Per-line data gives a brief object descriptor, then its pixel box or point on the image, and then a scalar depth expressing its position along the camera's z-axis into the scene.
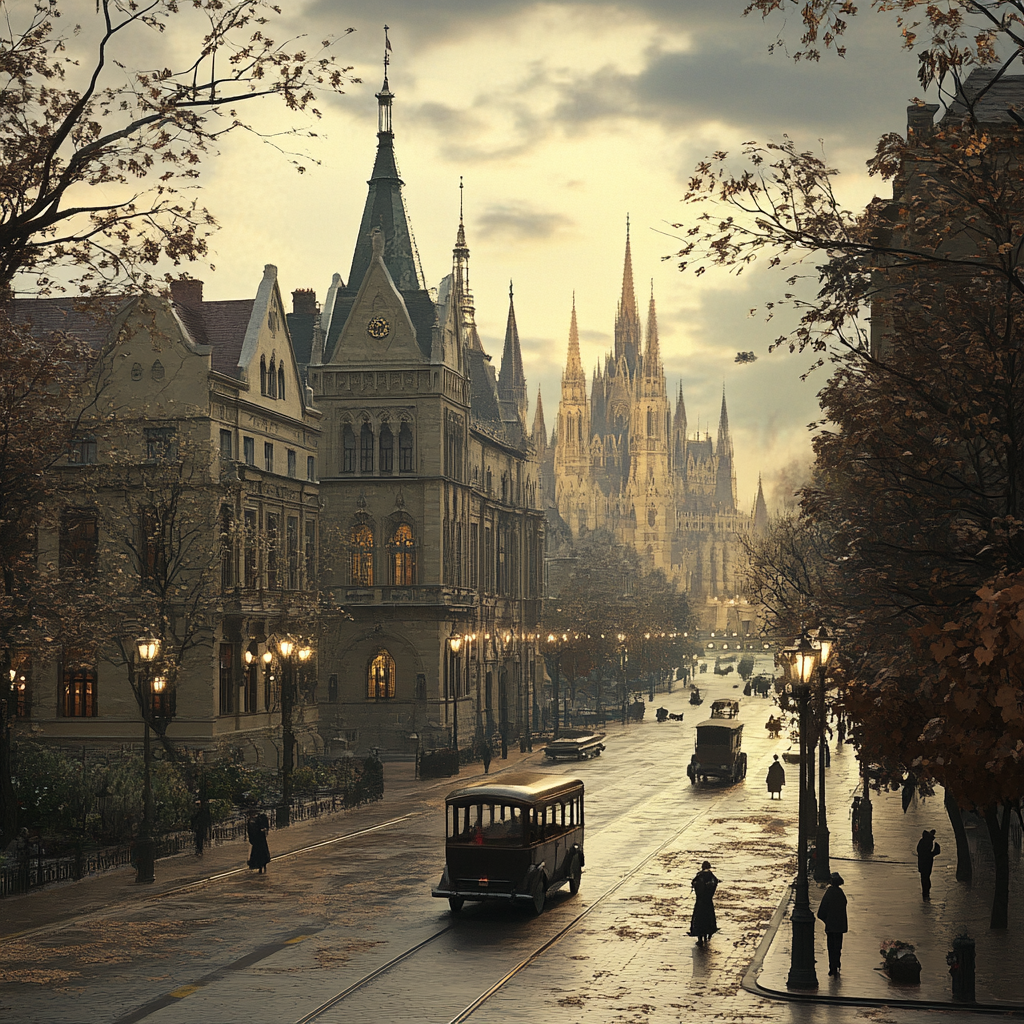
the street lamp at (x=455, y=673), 56.34
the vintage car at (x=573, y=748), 62.34
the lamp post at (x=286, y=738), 39.73
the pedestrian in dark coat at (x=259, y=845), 31.08
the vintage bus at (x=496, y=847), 26.16
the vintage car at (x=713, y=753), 52.47
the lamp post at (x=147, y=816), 30.08
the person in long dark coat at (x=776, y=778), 48.44
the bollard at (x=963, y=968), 19.41
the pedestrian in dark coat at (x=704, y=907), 23.69
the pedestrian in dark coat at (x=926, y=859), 28.08
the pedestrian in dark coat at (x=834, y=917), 22.02
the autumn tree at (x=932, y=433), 13.70
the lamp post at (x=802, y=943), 20.69
